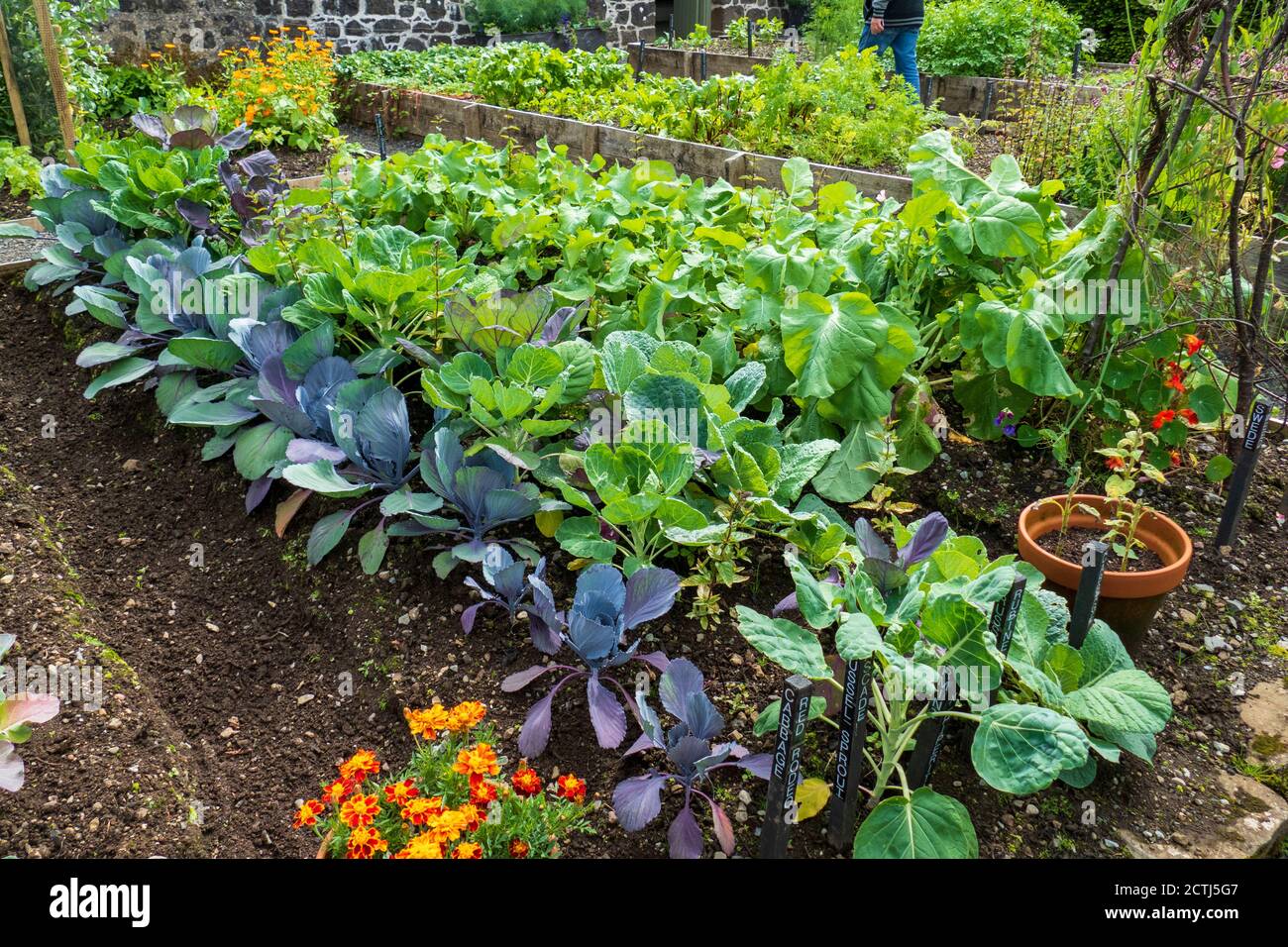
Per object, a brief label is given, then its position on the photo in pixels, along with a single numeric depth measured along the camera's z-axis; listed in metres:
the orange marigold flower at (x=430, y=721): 1.67
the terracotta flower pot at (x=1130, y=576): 2.12
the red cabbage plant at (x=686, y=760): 1.68
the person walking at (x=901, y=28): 7.07
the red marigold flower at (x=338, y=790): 1.57
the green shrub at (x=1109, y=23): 11.38
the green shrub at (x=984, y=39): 8.37
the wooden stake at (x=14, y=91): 5.18
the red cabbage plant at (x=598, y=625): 1.89
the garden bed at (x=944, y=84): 6.99
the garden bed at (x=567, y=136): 5.11
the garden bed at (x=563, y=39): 11.07
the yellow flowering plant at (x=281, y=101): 6.47
